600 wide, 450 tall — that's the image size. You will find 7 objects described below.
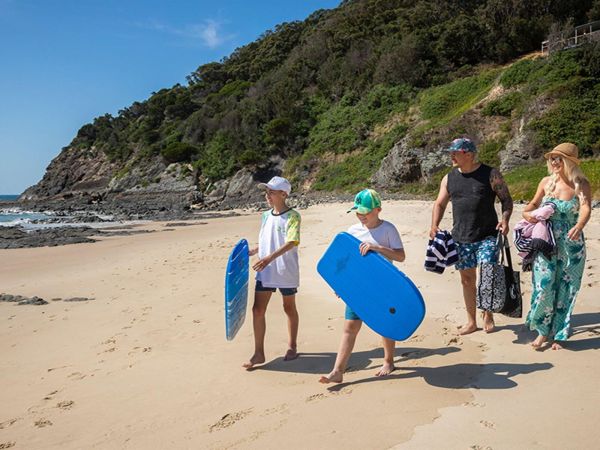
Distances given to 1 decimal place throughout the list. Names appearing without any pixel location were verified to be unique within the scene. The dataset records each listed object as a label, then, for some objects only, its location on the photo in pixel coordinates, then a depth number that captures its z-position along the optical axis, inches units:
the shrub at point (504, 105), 948.6
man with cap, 176.6
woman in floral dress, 157.8
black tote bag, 174.2
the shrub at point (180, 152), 1865.2
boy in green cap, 139.9
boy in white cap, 160.6
